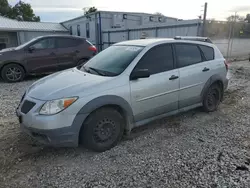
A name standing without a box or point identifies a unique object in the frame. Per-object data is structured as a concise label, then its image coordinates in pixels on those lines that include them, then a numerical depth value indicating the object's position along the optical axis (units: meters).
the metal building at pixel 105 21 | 18.05
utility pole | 9.29
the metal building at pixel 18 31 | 21.34
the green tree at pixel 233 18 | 12.27
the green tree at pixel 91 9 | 48.19
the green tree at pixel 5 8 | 39.56
